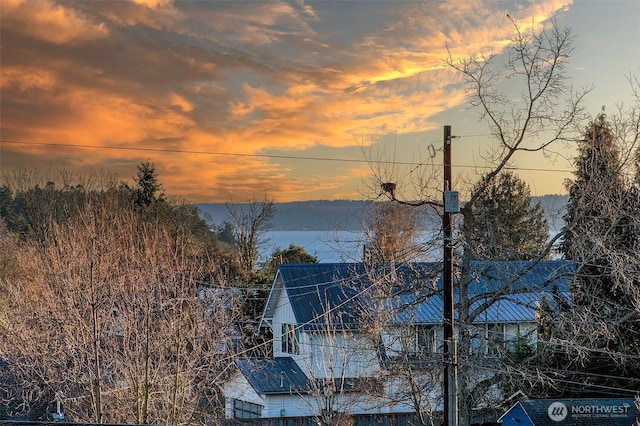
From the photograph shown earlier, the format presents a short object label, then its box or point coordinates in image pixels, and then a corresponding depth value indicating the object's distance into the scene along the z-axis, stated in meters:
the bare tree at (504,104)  15.37
